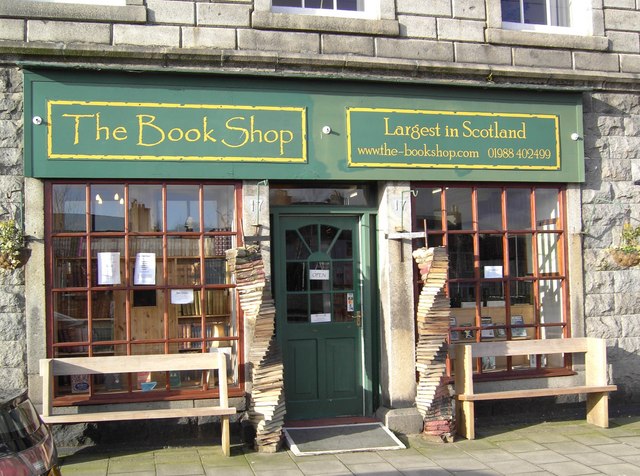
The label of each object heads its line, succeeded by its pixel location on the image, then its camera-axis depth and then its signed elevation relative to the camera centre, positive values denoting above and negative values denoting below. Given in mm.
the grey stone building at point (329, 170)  7113 +1110
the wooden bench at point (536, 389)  7445 -1215
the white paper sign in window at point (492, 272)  8281 -58
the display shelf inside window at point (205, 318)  7480 -486
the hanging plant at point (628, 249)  8289 +187
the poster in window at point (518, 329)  8352 -751
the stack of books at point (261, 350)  6945 -785
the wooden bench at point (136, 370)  6551 -949
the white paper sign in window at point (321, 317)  7934 -536
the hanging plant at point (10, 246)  6641 +299
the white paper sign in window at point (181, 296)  7449 -242
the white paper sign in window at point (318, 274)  7957 -44
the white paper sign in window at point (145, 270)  7344 +47
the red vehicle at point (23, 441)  3398 -849
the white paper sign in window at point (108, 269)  7234 +65
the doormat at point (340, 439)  6992 -1762
